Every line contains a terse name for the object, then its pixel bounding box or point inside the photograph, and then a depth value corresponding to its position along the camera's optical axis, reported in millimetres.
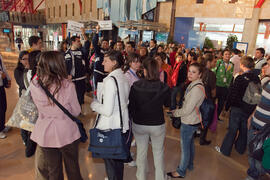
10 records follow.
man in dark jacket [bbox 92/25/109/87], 3962
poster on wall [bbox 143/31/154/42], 13742
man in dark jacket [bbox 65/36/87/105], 3506
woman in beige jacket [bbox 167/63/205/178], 2205
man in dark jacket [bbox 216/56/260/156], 2854
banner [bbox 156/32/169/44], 13742
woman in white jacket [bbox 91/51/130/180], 1753
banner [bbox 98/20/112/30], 5368
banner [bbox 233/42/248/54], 8916
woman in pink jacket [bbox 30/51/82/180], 1625
